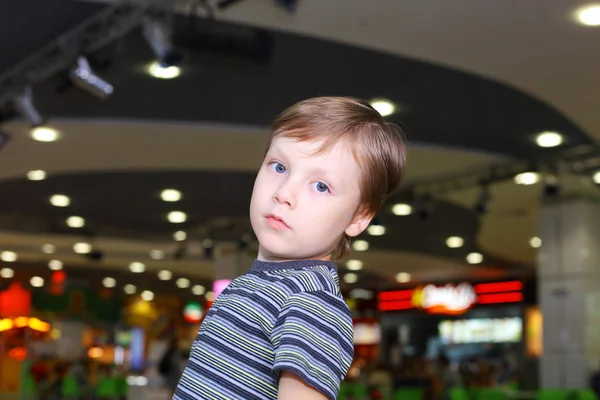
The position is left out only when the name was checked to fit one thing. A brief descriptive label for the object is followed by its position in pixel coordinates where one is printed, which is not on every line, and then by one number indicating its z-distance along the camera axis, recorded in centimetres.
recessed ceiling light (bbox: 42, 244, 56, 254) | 1490
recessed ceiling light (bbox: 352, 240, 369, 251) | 1351
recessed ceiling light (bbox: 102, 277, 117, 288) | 1978
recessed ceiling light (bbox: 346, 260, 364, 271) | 1658
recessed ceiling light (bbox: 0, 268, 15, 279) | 1811
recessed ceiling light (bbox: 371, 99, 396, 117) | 671
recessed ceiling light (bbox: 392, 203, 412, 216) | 1080
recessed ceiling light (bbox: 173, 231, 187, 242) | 1340
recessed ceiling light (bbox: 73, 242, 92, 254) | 1464
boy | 87
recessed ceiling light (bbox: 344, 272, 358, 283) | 1880
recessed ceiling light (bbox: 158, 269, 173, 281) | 1889
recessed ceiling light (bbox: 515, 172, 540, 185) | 895
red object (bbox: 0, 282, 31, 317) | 1842
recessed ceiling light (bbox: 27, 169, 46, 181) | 926
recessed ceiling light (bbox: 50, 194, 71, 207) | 1073
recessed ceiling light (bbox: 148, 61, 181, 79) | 612
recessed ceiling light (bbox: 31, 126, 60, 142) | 736
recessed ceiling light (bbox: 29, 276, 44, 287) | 1956
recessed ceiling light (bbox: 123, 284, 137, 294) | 2071
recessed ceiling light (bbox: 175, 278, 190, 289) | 2022
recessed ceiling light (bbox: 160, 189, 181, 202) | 1026
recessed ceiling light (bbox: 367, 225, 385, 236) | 1153
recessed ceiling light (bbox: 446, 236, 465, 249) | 1357
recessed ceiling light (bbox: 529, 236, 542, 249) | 1335
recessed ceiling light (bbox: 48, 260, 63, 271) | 1725
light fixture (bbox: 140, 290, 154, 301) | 2217
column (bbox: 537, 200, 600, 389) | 979
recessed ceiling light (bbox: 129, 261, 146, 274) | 1722
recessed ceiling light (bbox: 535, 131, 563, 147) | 777
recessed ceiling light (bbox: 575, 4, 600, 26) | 498
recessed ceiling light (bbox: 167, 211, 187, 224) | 1175
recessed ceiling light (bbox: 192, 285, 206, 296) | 2153
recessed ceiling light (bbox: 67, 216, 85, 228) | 1219
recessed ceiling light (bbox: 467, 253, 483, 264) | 1534
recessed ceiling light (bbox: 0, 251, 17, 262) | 1588
